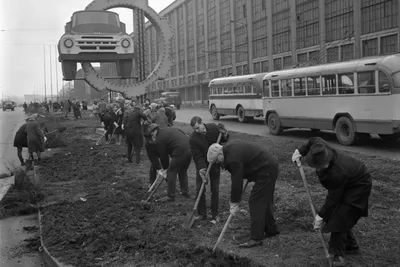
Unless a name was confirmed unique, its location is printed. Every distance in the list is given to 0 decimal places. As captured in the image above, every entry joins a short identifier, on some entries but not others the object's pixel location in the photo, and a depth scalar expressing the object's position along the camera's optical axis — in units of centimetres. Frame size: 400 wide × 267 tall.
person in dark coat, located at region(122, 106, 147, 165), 1176
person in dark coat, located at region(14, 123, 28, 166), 1293
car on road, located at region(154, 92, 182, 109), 4594
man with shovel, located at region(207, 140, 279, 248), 499
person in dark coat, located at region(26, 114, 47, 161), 1261
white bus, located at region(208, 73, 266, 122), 2297
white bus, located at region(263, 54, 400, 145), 1223
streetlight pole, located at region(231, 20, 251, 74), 4809
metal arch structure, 1899
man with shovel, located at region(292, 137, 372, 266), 425
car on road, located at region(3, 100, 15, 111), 7388
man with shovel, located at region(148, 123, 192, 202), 727
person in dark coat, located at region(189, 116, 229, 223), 621
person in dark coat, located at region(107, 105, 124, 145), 1604
